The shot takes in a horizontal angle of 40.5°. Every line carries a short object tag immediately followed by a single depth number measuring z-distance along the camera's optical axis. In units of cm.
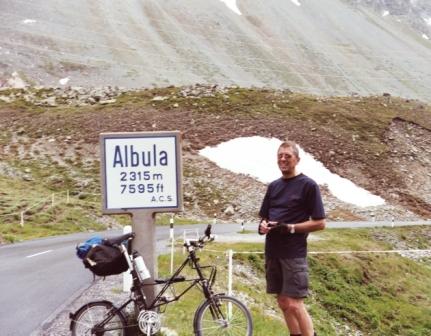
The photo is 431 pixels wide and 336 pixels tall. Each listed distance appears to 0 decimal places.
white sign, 838
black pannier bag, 753
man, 709
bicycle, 772
